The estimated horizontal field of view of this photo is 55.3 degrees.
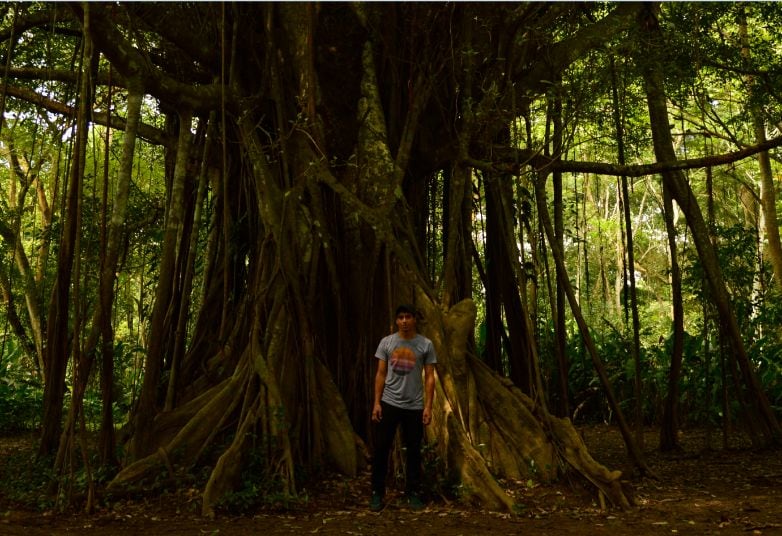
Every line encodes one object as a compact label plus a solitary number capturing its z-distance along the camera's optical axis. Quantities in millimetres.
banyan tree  4660
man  4371
